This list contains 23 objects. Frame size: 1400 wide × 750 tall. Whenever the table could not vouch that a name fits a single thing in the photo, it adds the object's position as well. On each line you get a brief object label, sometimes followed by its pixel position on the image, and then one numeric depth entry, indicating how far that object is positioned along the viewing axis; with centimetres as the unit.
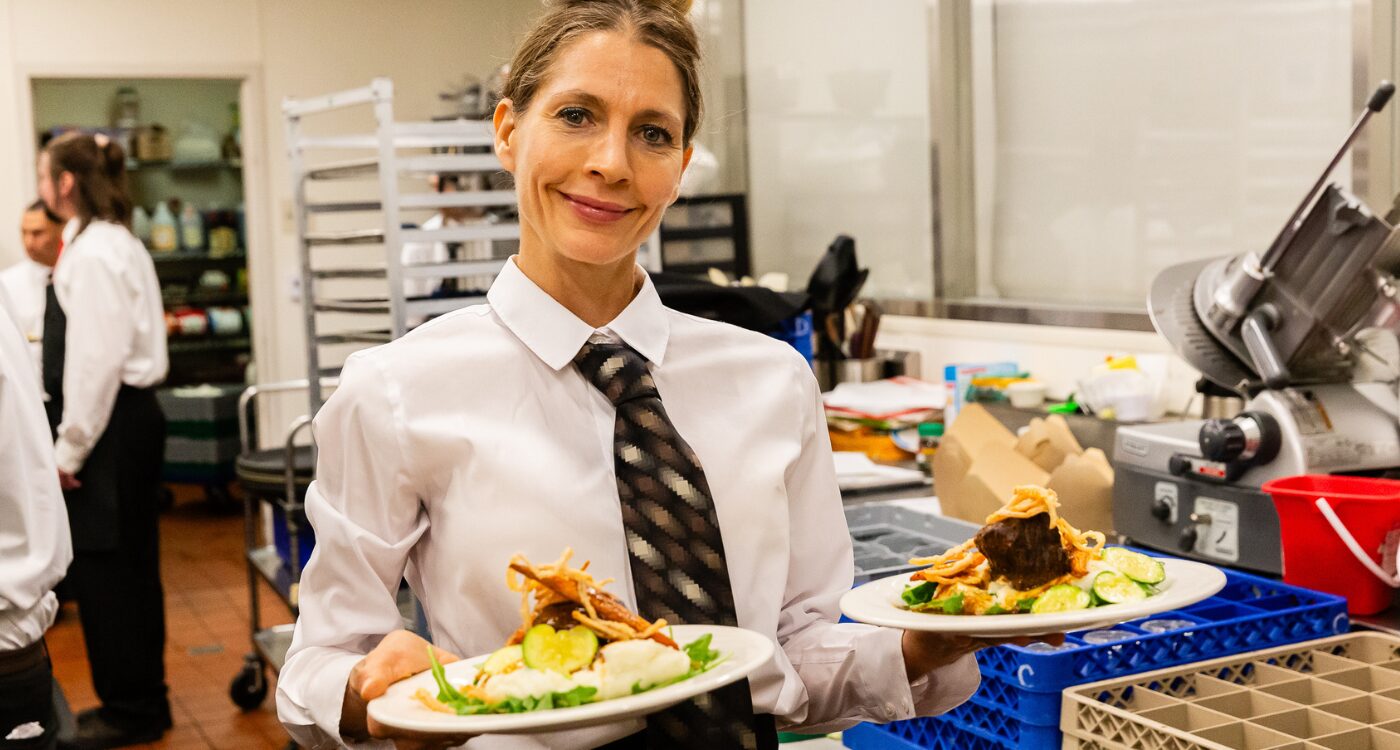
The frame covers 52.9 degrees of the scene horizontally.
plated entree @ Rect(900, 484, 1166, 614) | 136
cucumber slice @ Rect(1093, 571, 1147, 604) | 135
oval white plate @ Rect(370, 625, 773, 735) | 96
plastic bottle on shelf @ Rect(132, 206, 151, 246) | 891
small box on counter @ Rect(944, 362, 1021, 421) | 360
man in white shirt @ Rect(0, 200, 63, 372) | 457
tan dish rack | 155
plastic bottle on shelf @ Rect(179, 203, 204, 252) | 893
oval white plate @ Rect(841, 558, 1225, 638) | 119
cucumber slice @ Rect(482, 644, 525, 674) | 108
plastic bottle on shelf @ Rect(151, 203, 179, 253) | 884
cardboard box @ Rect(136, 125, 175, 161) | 888
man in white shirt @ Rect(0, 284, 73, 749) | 212
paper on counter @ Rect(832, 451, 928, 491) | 309
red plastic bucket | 199
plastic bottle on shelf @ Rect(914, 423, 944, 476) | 344
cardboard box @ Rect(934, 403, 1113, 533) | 255
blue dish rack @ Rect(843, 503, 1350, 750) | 168
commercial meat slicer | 214
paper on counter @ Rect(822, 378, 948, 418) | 375
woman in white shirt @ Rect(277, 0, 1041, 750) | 124
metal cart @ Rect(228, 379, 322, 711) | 409
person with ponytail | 421
